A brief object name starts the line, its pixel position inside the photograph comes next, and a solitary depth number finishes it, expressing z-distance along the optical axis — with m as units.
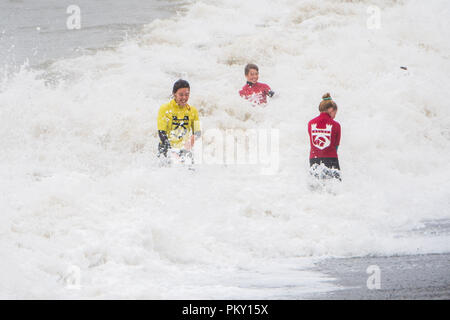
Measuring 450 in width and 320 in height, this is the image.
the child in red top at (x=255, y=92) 17.62
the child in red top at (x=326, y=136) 12.63
